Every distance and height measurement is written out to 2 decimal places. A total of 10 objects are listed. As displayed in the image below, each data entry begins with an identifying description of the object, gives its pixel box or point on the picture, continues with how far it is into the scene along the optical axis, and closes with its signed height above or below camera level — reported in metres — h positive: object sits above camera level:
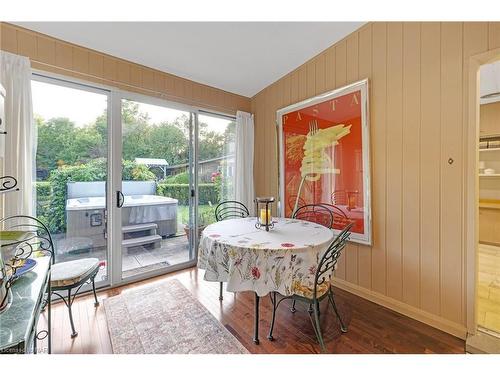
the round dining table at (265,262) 1.52 -0.52
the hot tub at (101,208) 2.43 -0.26
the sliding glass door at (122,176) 2.29 +0.10
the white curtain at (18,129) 1.91 +0.48
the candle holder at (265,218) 2.02 -0.30
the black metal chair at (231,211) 3.46 -0.41
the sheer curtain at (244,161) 3.57 +0.37
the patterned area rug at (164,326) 1.64 -1.15
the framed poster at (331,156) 2.35 +0.33
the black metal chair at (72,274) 1.73 -0.70
